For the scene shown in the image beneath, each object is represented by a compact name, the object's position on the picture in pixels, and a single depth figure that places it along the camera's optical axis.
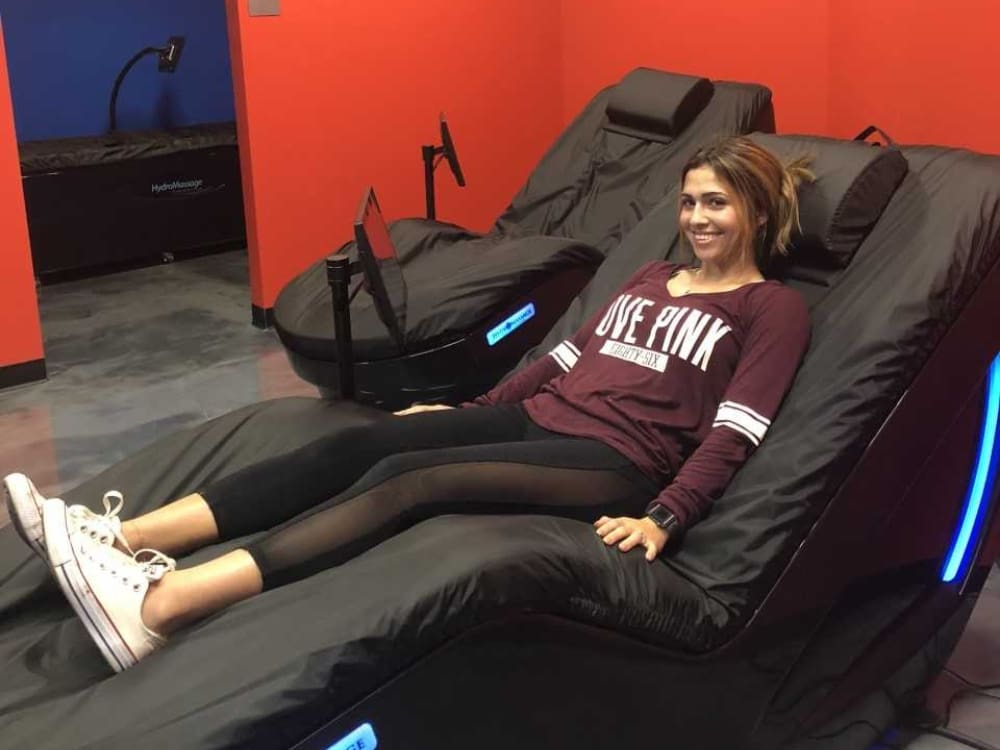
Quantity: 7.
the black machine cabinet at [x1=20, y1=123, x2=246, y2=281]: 4.71
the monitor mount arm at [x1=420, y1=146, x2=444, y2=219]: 3.37
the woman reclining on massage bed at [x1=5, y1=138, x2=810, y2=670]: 1.62
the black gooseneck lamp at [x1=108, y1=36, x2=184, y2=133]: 5.02
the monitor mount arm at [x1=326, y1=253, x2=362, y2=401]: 2.18
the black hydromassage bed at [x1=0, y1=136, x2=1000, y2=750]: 1.47
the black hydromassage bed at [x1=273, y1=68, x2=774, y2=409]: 2.83
